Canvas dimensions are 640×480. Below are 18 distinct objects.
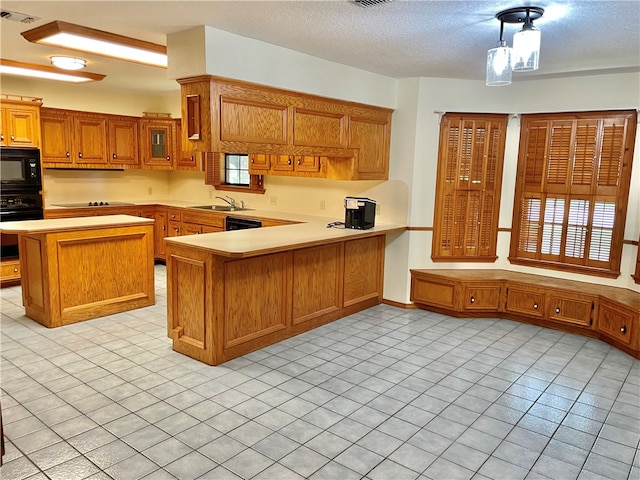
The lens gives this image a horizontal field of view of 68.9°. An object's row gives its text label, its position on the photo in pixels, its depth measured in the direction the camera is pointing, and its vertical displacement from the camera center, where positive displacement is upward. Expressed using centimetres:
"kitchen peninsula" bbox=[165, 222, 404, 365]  363 -100
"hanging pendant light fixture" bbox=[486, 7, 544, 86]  270 +74
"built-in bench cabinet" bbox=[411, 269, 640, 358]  415 -123
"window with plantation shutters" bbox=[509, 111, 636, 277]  452 -12
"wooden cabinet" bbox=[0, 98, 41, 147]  548 +46
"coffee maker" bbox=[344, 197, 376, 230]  489 -42
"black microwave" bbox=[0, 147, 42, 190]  551 -8
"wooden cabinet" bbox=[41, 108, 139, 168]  617 +34
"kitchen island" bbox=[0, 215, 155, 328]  434 -101
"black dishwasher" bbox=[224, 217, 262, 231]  588 -70
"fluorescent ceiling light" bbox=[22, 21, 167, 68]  350 +97
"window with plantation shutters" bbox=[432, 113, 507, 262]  509 -12
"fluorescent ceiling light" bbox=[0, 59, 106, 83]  512 +103
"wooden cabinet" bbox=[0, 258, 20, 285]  569 -134
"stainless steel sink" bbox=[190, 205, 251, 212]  670 -59
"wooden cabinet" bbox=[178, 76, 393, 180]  355 +38
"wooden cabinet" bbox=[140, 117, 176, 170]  711 +35
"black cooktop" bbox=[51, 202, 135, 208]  651 -57
